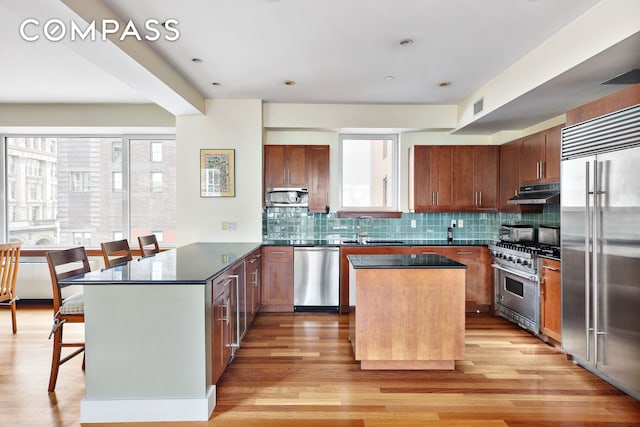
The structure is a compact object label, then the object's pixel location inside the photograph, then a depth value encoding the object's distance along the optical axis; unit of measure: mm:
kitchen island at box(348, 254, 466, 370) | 2928
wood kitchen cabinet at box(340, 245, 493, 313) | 4641
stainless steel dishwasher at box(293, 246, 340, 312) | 4641
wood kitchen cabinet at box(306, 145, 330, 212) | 4914
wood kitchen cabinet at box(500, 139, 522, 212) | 4539
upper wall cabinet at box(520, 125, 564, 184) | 3810
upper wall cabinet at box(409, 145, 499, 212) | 4957
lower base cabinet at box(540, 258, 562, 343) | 3381
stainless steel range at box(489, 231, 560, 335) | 3695
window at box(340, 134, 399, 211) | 5352
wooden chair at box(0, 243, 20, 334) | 3922
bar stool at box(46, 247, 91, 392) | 2610
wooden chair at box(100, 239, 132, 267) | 3016
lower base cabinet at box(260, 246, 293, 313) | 4613
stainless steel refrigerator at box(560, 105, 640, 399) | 2395
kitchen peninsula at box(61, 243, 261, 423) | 2229
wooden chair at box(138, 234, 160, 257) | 3604
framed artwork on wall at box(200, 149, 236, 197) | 4668
